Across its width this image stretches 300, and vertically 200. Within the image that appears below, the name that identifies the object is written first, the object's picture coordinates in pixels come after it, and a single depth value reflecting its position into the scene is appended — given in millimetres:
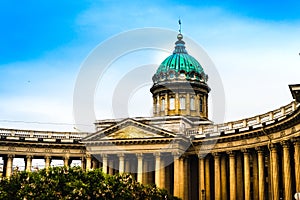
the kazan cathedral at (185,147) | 59719
